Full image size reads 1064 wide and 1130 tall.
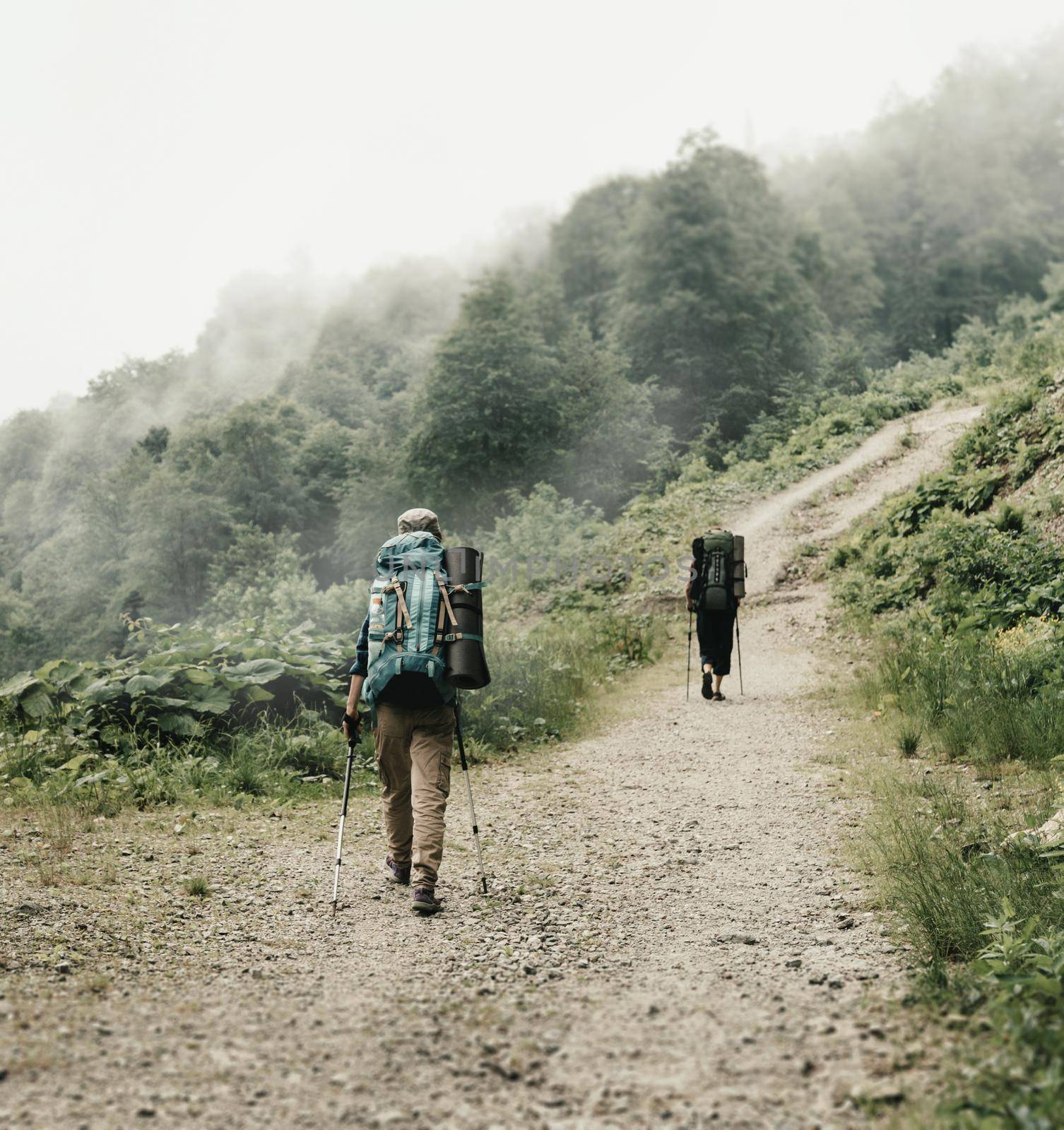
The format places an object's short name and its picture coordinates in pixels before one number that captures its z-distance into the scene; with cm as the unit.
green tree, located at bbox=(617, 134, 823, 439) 3319
